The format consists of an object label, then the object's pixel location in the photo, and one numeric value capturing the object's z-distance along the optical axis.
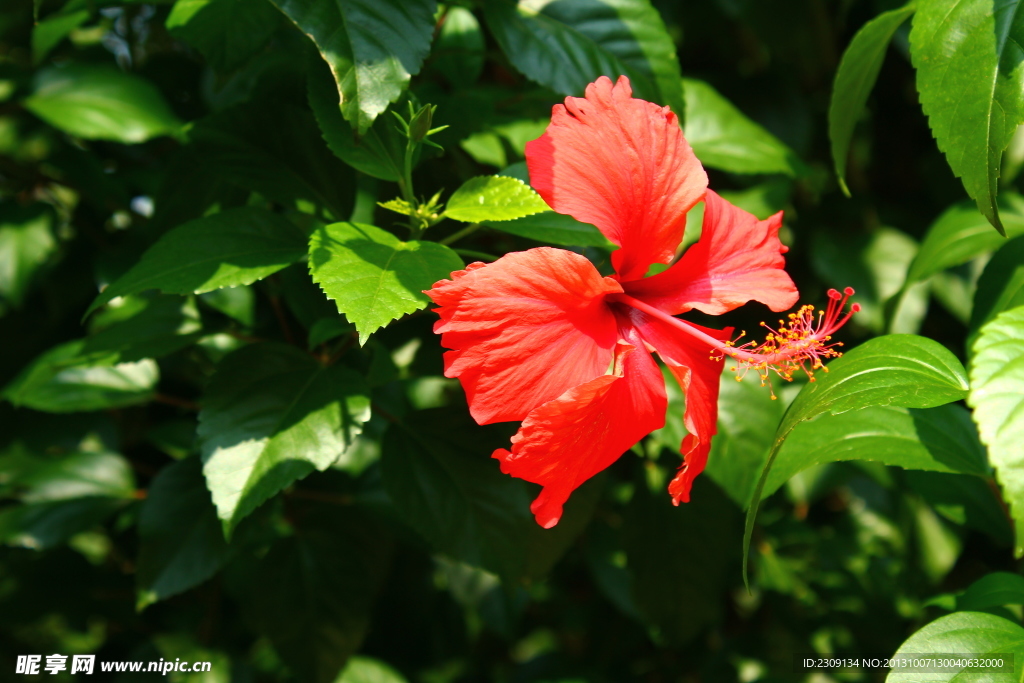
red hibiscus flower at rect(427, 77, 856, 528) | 0.57
